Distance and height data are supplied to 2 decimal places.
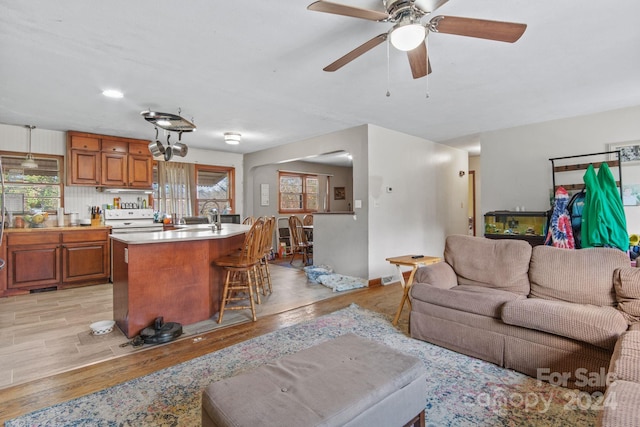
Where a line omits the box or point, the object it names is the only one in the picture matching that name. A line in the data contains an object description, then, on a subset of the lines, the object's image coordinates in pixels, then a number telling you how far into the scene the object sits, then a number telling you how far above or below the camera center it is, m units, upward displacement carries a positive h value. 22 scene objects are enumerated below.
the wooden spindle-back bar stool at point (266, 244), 3.69 -0.37
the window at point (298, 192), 8.00 +0.55
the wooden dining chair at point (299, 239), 6.41 -0.54
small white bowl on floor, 2.88 -1.02
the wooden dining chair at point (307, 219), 7.89 -0.14
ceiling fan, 1.68 +1.04
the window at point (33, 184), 4.71 +0.49
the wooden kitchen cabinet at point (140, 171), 5.35 +0.77
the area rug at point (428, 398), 1.75 -1.13
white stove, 5.10 -0.09
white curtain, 6.10 +0.54
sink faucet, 6.66 +0.22
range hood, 5.31 +0.44
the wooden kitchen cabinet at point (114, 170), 5.09 +0.75
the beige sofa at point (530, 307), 1.97 -0.69
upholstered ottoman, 1.16 -0.72
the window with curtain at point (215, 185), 6.66 +0.63
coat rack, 3.88 +0.57
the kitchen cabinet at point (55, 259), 4.23 -0.61
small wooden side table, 3.08 -0.50
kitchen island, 2.81 -0.60
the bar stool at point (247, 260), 3.21 -0.48
